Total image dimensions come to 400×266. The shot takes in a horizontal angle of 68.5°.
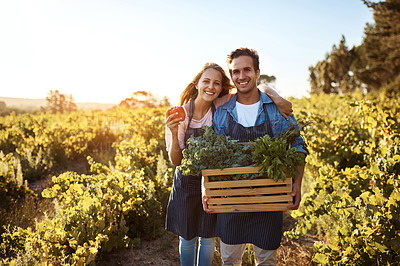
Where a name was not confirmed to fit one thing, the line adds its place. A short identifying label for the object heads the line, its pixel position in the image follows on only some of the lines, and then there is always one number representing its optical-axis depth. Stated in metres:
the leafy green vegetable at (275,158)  1.62
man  1.95
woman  2.20
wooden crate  1.67
